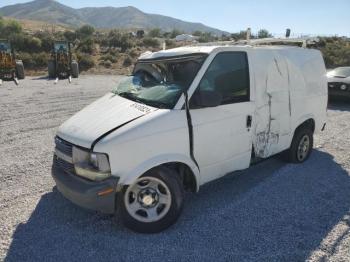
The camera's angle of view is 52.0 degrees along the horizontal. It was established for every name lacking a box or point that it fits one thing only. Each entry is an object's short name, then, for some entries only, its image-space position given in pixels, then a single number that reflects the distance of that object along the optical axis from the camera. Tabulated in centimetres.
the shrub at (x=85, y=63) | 2659
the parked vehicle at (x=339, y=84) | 1230
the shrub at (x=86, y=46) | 3328
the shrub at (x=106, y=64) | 2817
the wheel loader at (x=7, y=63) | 1775
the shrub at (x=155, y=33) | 6962
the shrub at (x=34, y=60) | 2497
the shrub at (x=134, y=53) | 3338
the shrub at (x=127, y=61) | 2919
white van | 374
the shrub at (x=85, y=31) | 5306
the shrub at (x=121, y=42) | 3984
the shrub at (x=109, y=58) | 2986
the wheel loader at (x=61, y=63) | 1967
